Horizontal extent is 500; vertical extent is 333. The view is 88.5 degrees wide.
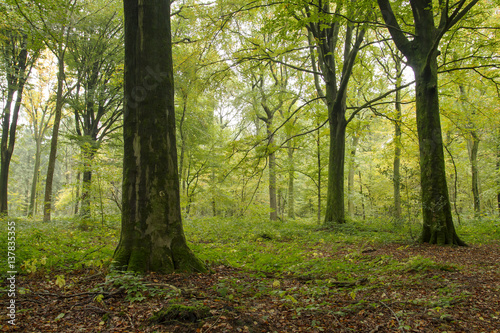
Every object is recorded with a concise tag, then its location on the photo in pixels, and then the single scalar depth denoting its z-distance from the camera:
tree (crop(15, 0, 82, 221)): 8.91
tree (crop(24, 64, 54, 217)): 18.93
